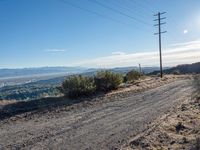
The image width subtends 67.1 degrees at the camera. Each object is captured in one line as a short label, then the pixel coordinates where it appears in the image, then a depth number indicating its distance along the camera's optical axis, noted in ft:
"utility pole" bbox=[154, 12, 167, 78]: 72.94
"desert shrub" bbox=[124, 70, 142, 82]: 61.41
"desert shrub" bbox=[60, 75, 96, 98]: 34.98
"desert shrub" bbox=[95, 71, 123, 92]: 39.96
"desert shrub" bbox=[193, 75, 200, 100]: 23.87
